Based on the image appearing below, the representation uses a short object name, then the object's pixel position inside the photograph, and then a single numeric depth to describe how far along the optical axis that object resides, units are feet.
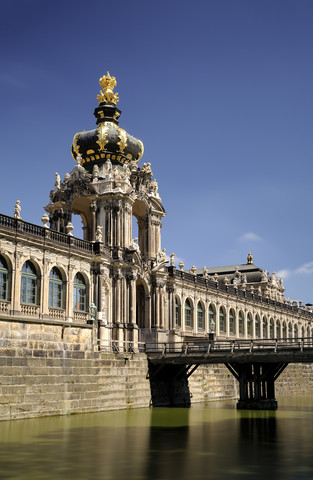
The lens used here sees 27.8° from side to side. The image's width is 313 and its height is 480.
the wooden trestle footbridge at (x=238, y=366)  149.69
